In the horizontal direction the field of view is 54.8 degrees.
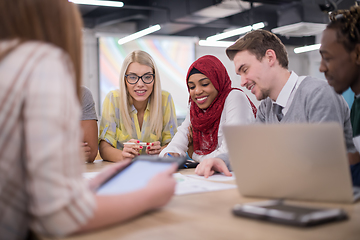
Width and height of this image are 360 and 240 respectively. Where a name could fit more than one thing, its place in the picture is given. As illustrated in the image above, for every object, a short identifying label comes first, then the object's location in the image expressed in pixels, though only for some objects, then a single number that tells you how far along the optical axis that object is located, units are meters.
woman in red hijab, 2.39
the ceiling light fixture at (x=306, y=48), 9.39
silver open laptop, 0.93
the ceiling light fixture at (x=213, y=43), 8.91
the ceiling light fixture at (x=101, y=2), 5.85
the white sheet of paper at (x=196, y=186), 1.26
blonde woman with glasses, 2.68
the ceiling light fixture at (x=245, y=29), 7.59
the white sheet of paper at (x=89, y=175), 1.68
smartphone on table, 0.80
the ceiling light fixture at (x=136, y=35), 7.67
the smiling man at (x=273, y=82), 1.81
